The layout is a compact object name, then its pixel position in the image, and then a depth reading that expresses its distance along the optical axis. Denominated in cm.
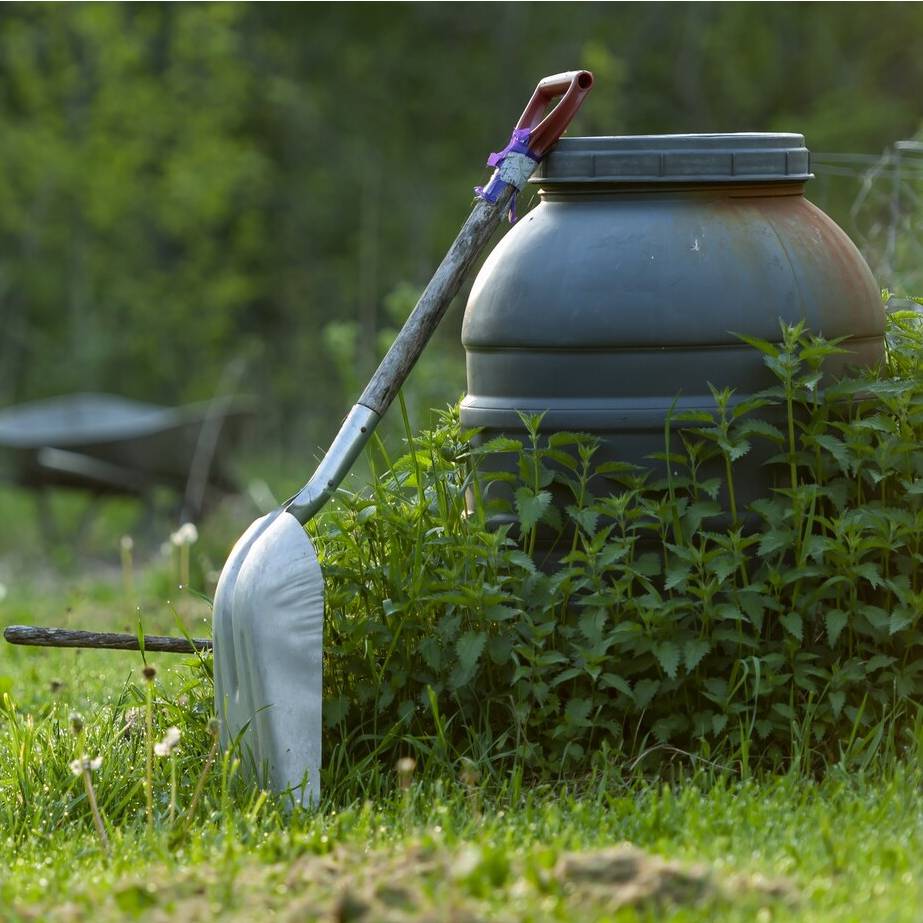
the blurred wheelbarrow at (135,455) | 1856
